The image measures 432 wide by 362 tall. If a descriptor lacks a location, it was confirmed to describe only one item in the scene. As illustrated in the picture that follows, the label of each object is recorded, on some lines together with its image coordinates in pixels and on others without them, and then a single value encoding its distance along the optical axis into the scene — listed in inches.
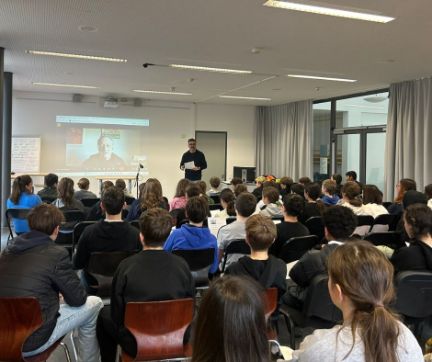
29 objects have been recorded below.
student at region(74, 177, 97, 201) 248.5
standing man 344.5
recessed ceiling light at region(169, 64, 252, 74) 271.3
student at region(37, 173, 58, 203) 239.0
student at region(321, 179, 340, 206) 233.6
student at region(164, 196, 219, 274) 127.4
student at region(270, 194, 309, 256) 146.5
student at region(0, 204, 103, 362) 84.0
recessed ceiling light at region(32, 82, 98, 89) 354.6
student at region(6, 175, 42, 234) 210.7
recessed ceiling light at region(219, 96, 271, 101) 424.5
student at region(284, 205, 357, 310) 103.3
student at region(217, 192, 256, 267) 146.9
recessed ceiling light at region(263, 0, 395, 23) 154.6
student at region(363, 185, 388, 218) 199.6
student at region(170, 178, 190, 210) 207.5
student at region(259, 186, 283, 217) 201.0
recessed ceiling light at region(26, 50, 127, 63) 239.5
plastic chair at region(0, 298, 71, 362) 79.3
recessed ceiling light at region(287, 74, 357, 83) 297.7
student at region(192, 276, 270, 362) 41.3
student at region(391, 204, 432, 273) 110.5
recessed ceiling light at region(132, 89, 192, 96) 386.2
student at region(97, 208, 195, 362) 84.0
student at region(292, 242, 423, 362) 48.3
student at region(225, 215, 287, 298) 100.3
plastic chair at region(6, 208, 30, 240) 192.4
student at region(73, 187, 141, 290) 122.7
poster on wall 403.2
